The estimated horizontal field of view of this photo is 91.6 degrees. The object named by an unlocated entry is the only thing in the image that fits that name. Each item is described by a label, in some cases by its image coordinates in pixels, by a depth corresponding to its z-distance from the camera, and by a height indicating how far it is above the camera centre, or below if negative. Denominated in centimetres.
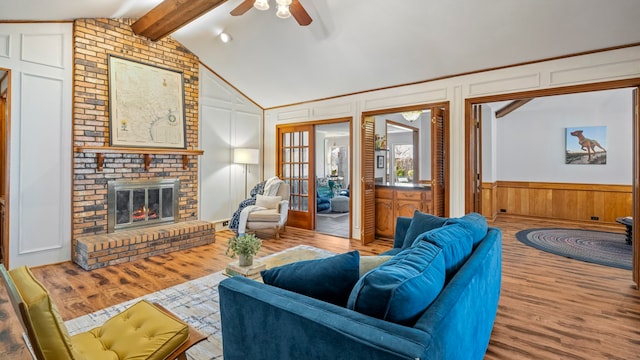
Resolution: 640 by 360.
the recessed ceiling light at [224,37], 445 +210
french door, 587 +27
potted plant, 275 -57
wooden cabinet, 484 -34
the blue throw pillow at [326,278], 129 -41
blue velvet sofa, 93 -48
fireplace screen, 428 -29
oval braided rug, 409 -95
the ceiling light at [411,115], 550 +122
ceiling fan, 277 +166
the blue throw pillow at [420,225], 256 -35
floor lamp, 565 +49
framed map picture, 421 +112
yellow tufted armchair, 100 -71
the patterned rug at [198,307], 214 -107
